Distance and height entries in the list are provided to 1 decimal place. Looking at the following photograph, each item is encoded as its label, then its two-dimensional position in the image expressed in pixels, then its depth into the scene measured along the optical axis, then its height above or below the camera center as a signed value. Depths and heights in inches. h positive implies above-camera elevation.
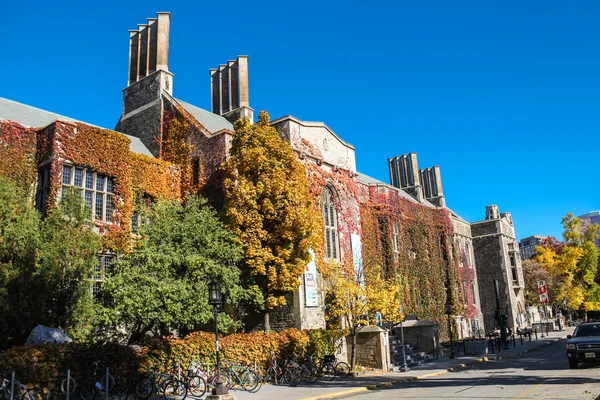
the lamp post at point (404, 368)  859.5 -79.5
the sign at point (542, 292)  1236.1 +49.0
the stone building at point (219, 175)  827.4 +297.1
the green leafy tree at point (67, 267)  660.1 +91.6
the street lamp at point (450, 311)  1081.8 +11.1
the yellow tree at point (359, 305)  823.1 +27.0
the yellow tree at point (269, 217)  844.6 +179.6
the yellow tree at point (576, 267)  2193.7 +189.1
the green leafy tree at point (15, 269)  608.9 +85.4
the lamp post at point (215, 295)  608.7 +40.5
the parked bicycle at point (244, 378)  655.1 -62.7
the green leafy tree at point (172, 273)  697.0 +83.1
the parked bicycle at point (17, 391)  466.9 -45.6
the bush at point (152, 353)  500.1 -24.5
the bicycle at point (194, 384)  602.0 -63.7
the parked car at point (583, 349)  694.5 -52.4
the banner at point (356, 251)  1113.4 +153.0
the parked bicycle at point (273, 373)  717.3 -64.3
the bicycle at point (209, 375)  636.1 -55.5
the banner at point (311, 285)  898.1 +68.5
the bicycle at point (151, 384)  558.6 -55.4
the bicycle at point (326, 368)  785.6 -68.0
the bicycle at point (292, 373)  730.8 -66.2
